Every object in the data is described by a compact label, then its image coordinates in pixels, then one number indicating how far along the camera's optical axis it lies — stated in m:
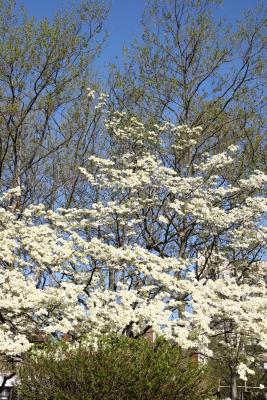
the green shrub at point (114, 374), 8.59
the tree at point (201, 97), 18.56
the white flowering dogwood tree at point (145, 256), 11.34
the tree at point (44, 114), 17.38
